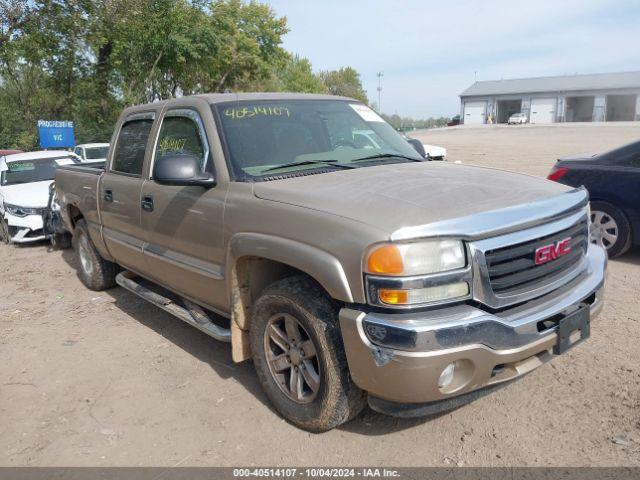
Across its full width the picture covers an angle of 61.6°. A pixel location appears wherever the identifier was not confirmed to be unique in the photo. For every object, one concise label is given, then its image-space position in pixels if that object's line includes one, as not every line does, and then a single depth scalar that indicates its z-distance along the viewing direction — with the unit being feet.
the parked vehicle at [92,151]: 44.29
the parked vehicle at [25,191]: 28.58
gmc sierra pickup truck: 8.08
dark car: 19.06
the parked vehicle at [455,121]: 242.25
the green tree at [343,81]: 257.14
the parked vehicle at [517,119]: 195.31
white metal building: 198.70
